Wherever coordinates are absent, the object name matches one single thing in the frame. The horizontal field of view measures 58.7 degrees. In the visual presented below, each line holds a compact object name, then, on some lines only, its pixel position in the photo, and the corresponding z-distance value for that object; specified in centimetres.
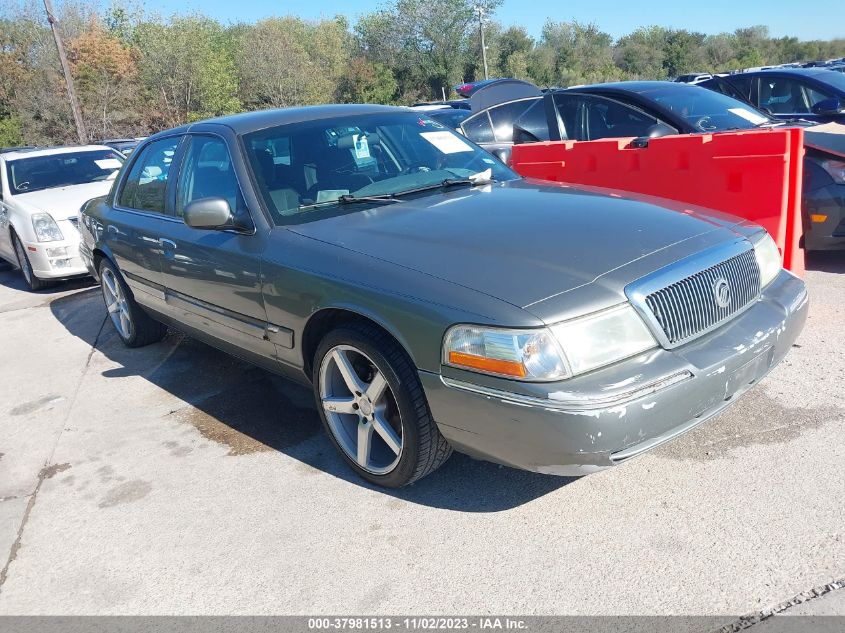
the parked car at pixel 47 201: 805
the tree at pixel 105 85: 3397
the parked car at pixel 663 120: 549
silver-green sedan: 259
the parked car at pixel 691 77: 1836
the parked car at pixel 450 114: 978
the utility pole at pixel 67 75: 2163
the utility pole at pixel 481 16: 4016
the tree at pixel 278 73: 4166
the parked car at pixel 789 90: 796
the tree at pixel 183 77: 3691
